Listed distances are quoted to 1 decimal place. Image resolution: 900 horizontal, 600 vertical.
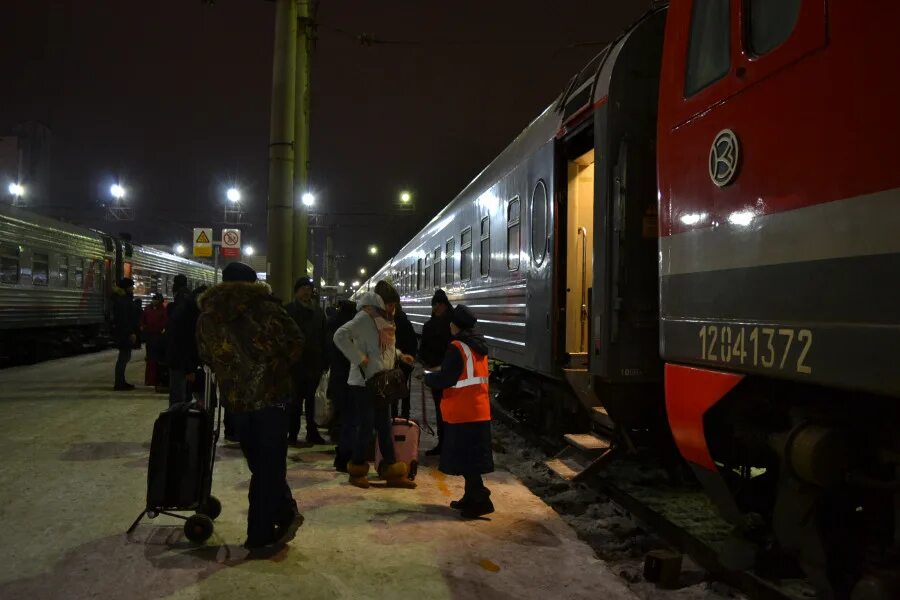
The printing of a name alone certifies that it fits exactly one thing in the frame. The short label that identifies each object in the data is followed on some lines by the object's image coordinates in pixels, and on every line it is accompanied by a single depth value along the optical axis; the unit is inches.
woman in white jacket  221.8
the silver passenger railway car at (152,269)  922.7
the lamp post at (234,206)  970.1
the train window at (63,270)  714.8
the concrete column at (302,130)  399.9
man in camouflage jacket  161.2
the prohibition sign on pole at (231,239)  628.1
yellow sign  601.2
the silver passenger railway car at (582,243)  197.9
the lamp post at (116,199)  1028.3
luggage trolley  167.5
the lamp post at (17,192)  1304.1
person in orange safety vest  204.5
